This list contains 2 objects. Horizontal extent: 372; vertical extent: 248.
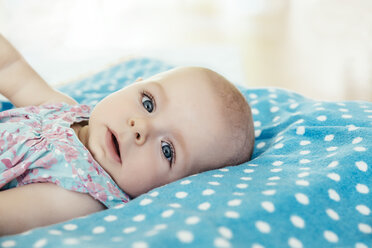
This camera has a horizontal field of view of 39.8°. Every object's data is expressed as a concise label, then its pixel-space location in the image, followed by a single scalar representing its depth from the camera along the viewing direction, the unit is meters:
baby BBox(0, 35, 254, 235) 0.38
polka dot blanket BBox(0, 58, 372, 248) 0.30
